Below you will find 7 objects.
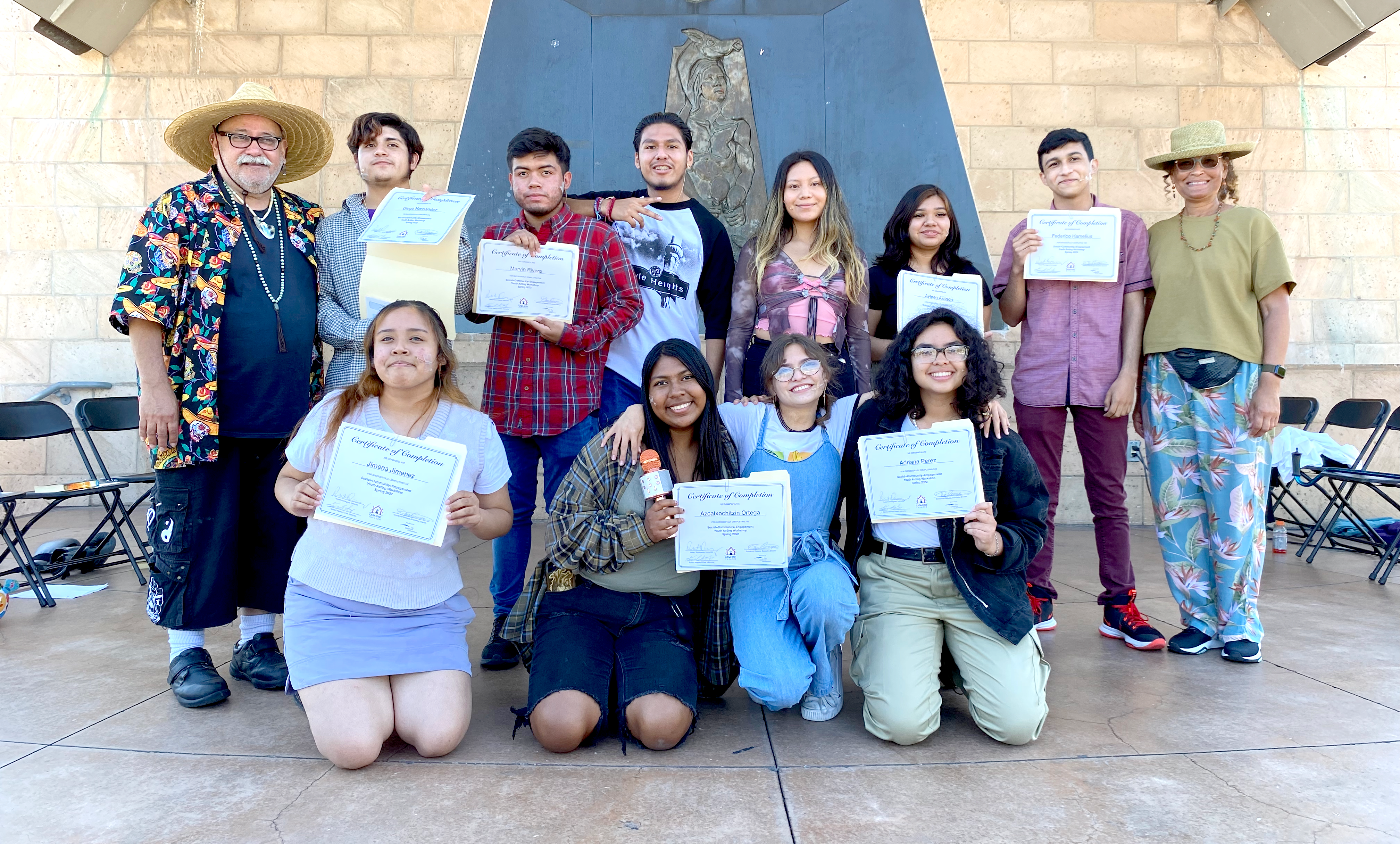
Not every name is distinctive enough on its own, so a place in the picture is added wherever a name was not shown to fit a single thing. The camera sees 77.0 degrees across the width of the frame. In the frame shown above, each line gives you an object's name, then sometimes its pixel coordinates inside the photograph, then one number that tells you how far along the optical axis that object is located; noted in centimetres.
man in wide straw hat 298
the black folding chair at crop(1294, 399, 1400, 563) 559
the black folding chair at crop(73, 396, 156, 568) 581
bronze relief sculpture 679
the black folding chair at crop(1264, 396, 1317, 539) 628
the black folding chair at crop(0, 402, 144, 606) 443
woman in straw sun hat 345
